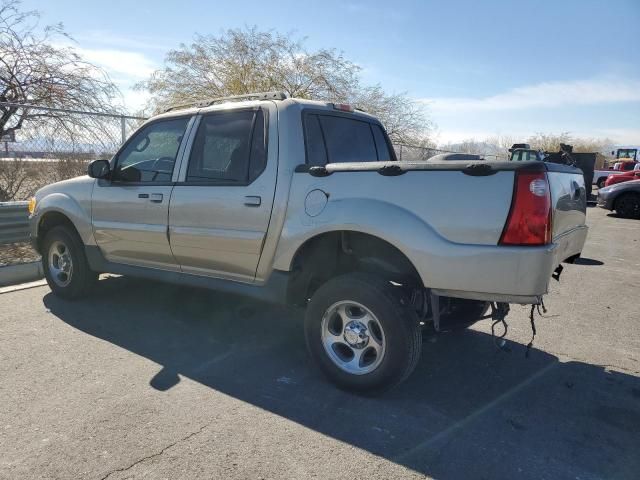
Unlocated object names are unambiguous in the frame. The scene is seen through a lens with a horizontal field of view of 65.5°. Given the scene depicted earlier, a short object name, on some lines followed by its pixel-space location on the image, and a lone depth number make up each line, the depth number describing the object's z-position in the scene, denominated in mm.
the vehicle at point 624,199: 15805
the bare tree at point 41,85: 9078
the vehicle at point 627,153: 43531
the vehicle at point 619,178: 20469
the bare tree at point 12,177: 7574
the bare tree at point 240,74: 16047
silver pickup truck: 2885
